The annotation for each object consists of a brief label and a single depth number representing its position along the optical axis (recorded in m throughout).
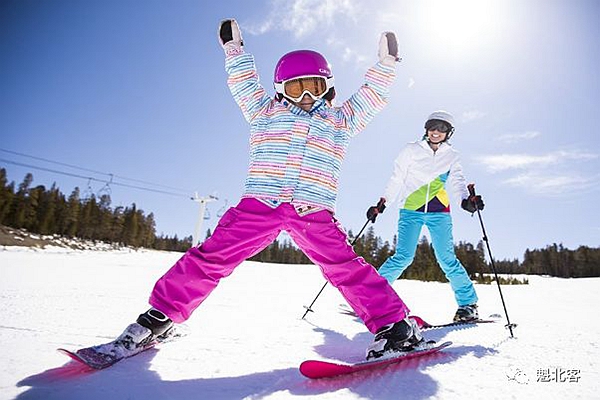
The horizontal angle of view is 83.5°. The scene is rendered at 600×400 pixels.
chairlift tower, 26.67
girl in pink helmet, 1.89
